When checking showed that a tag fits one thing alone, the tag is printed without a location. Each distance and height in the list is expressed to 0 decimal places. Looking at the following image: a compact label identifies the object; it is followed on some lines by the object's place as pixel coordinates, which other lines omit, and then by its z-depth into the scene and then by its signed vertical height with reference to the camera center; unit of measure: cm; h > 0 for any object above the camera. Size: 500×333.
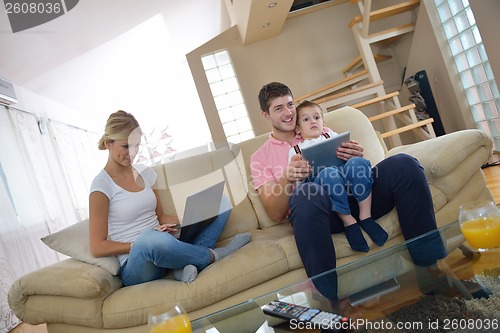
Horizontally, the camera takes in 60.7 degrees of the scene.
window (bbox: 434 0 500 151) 386 +21
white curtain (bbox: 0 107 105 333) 386 +40
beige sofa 157 -35
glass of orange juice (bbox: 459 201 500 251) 104 -33
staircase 423 +49
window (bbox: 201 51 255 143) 605 +94
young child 162 -24
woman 164 -11
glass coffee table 98 -40
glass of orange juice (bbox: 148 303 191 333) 96 -28
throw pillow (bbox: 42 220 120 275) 173 -11
